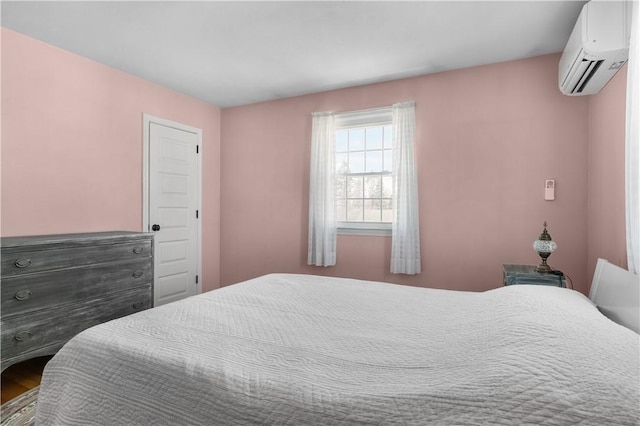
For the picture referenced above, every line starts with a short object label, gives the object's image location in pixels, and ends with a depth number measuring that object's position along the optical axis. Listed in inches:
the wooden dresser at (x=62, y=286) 89.8
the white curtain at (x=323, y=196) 159.2
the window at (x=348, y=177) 155.6
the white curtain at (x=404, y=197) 141.5
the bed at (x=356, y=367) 32.3
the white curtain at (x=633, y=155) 67.8
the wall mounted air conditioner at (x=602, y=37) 82.4
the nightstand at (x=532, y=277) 100.7
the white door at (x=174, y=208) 156.5
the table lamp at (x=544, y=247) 106.6
